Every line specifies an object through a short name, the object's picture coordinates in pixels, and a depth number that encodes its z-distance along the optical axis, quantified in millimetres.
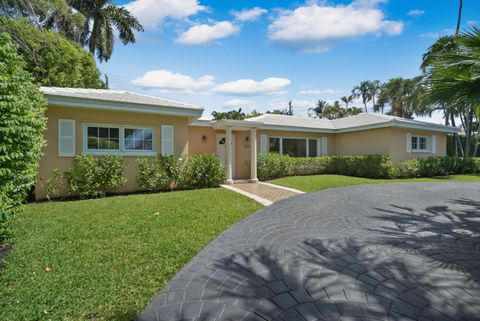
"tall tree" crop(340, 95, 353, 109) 47303
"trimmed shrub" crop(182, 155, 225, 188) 11039
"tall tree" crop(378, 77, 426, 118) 31109
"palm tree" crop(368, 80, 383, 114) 43688
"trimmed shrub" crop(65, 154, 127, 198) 9008
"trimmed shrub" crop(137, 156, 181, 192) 10117
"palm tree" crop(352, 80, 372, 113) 45306
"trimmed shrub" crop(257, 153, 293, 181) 14195
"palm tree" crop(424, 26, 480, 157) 4770
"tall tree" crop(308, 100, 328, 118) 48750
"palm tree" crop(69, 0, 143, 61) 21984
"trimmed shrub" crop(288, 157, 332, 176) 15898
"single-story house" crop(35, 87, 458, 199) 9172
